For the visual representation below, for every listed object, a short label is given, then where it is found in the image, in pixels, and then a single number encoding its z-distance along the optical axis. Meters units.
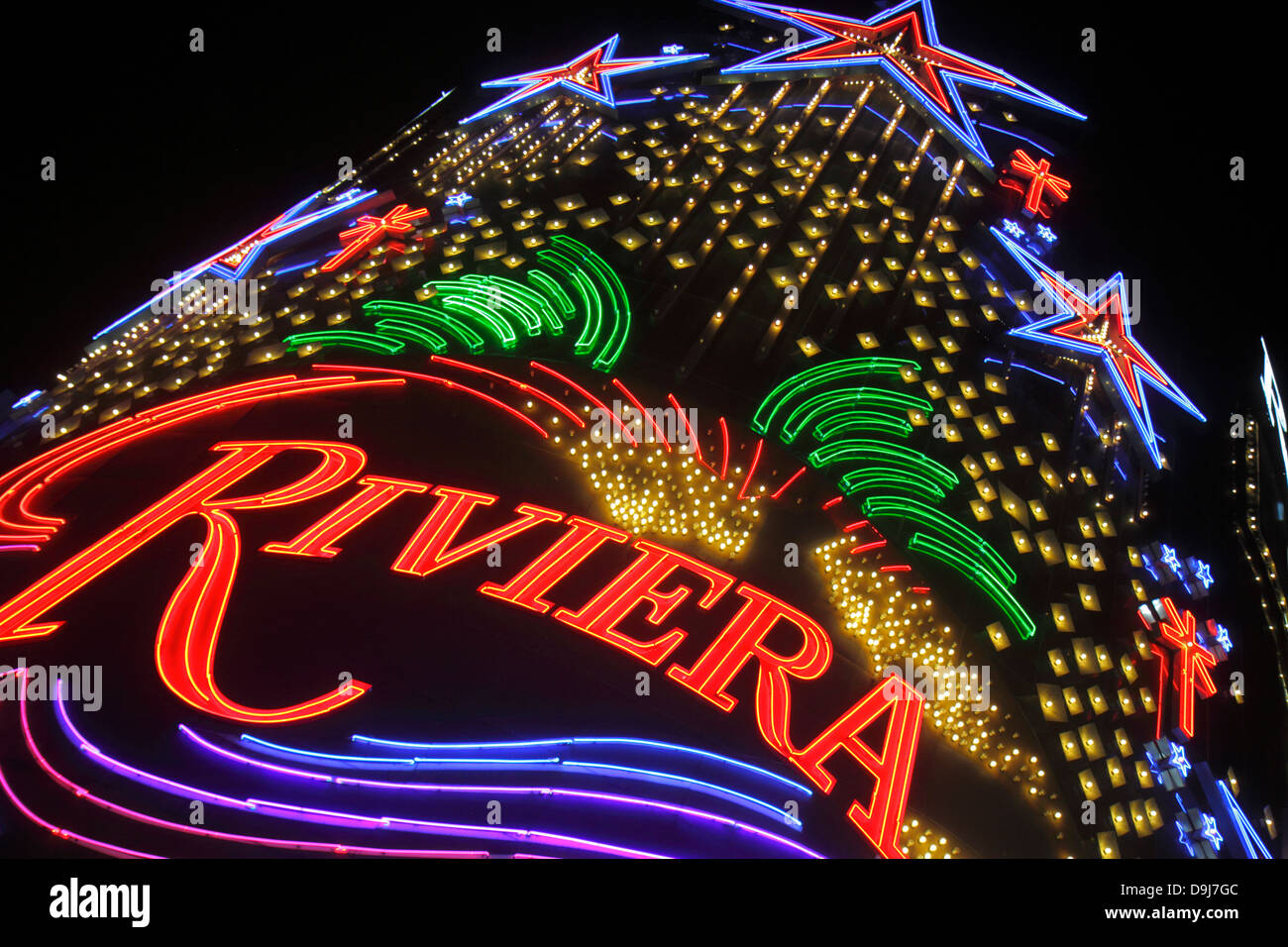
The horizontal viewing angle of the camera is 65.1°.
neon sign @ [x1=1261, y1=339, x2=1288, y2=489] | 14.23
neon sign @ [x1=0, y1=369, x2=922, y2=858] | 8.05
